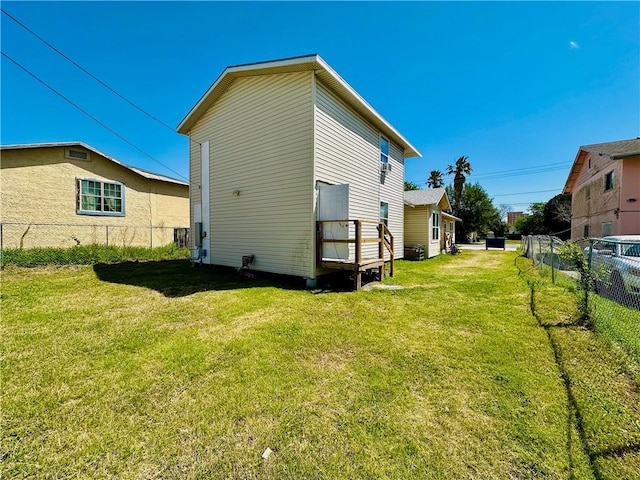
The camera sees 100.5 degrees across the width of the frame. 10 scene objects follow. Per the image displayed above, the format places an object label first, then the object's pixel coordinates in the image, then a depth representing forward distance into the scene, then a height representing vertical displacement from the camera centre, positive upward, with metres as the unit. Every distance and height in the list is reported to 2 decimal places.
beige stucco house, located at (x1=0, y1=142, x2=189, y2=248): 10.34 +1.69
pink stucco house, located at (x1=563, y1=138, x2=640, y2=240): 12.11 +2.48
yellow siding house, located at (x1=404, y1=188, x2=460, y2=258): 14.53 +0.94
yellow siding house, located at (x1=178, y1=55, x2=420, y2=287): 7.18 +2.20
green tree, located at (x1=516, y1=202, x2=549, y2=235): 39.17 +2.13
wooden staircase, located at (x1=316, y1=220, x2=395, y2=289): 6.67 -0.61
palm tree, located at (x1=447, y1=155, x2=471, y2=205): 35.22 +8.38
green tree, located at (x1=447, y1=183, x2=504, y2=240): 34.86 +3.28
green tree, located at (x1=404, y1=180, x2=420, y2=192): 44.72 +8.55
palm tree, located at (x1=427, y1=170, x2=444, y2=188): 41.16 +8.89
